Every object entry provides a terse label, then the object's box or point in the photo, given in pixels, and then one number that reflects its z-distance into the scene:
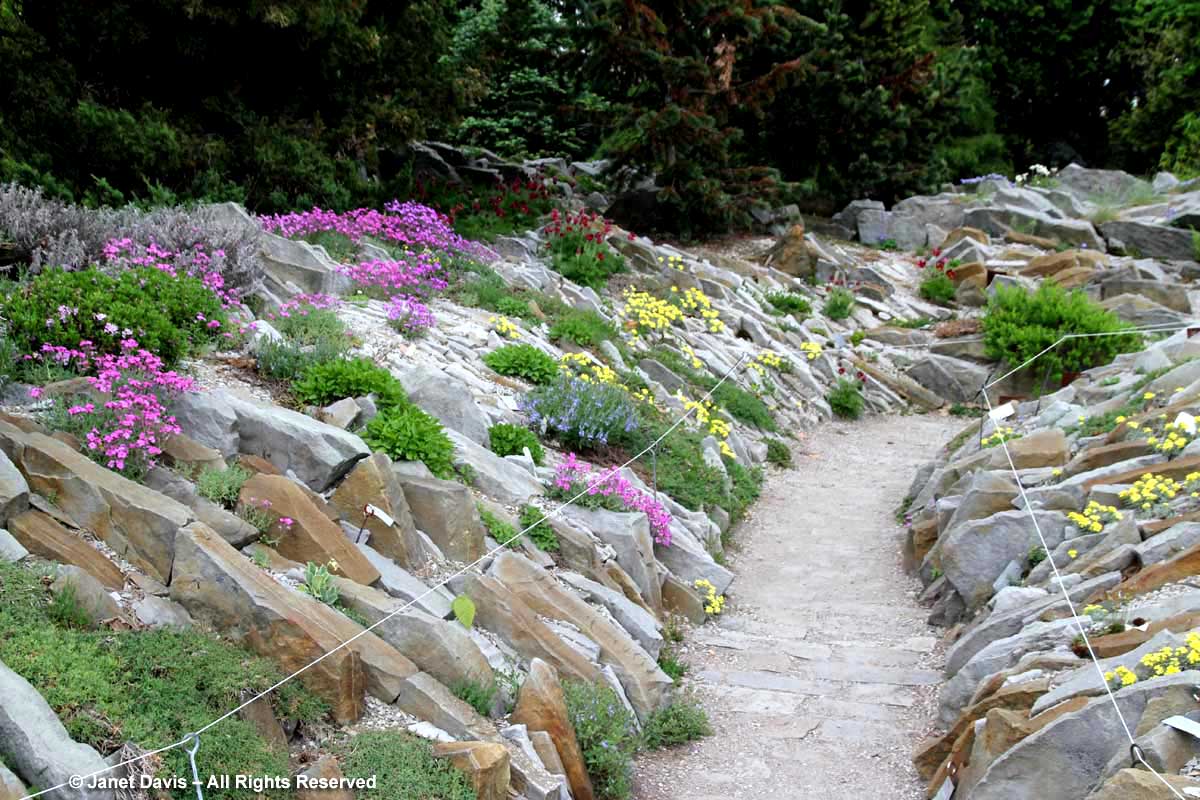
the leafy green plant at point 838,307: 17.31
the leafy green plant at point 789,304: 16.75
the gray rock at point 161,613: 4.96
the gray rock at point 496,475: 7.86
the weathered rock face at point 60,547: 5.05
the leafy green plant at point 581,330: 11.53
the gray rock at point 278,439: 6.57
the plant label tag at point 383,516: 6.49
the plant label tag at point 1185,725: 4.54
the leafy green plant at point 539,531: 7.61
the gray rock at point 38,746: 3.84
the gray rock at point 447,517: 6.98
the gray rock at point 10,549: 4.85
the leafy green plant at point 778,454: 12.57
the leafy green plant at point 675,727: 6.68
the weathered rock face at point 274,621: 5.12
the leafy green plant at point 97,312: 6.66
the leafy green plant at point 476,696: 5.66
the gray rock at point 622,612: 7.43
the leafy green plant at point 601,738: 5.95
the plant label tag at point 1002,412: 9.68
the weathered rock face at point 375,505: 6.56
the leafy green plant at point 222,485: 5.98
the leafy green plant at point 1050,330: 13.80
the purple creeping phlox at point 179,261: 7.98
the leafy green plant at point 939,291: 18.17
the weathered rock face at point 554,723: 5.76
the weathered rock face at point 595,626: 6.82
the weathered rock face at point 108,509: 5.35
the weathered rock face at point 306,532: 6.02
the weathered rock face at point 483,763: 4.98
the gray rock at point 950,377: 15.30
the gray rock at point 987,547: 7.90
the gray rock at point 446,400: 8.34
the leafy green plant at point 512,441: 8.57
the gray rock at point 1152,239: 19.44
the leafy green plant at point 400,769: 4.79
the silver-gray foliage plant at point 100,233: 8.09
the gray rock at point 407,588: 6.17
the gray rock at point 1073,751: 4.91
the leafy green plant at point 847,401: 14.76
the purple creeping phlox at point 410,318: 9.80
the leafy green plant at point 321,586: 5.67
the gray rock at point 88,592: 4.74
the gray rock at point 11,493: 5.06
